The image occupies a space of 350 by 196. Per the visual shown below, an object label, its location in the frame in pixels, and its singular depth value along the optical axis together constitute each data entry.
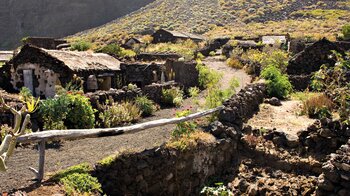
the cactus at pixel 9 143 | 5.17
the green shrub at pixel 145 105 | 16.95
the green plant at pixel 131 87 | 18.03
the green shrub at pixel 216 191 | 9.76
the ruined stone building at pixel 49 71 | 20.06
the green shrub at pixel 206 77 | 23.19
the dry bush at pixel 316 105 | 15.70
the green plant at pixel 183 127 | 10.95
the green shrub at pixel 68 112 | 12.98
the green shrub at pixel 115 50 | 35.44
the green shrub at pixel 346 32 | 41.06
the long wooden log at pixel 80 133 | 7.70
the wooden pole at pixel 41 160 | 7.93
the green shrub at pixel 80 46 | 38.01
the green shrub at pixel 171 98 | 19.16
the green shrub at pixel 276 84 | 19.47
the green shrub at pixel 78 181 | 7.56
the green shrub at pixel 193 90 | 20.38
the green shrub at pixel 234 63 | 30.57
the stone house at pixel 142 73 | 23.69
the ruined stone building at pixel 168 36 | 50.33
